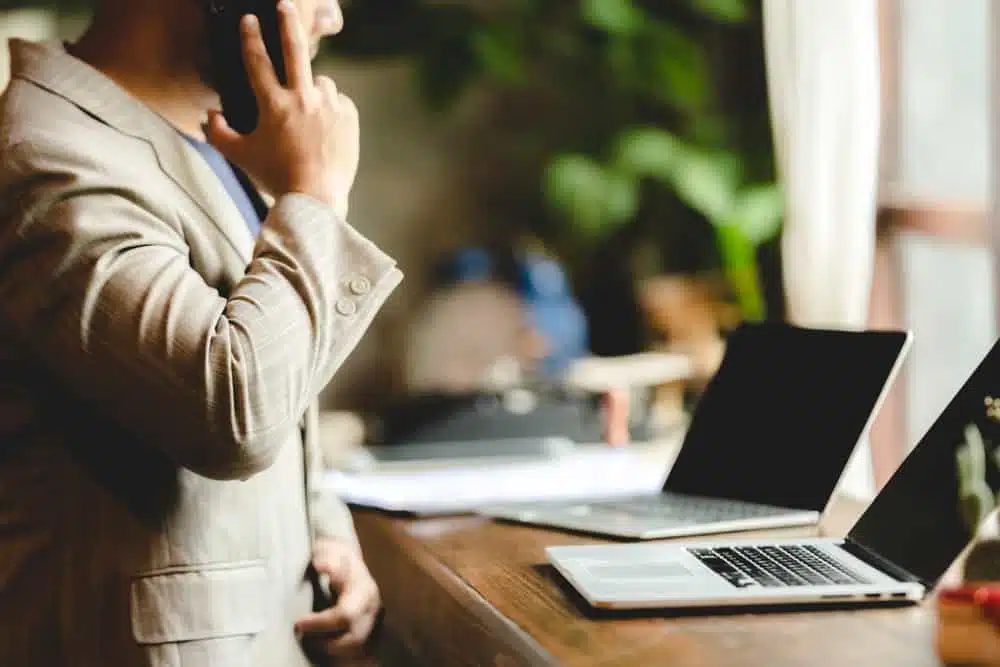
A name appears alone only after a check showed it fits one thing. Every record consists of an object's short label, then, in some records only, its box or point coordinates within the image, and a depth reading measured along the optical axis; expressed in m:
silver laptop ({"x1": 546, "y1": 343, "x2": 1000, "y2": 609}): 1.74
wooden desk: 1.64
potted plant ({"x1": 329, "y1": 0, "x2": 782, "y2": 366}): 3.42
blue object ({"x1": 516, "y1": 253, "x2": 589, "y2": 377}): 3.41
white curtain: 2.87
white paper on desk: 2.27
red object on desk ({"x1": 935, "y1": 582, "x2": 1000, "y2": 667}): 1.58
